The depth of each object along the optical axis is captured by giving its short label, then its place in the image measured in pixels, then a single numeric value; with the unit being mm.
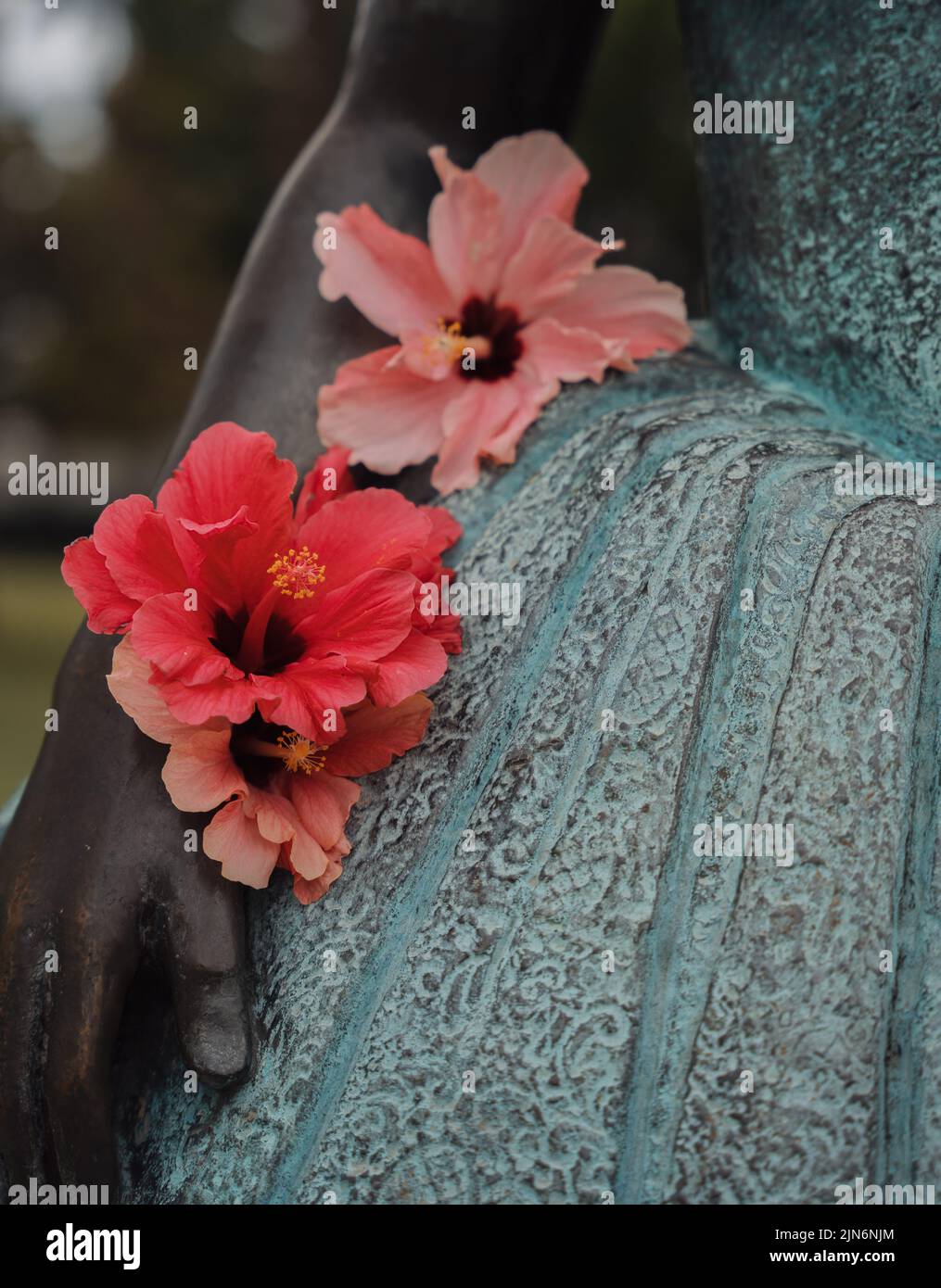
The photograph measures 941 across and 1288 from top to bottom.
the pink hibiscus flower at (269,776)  563
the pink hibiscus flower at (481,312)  628
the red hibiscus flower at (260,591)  553
